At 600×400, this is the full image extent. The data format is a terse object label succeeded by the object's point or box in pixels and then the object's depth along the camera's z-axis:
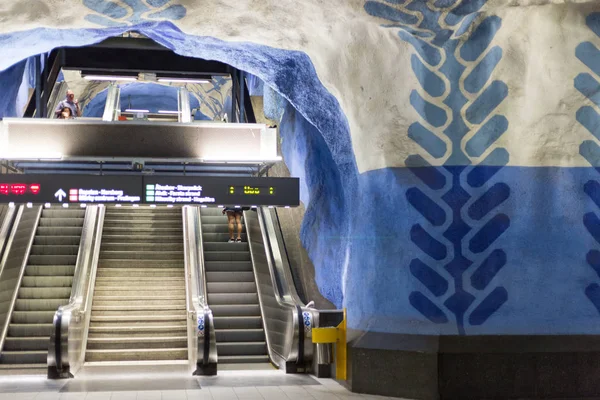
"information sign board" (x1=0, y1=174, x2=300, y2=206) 9.39
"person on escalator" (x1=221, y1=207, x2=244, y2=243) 15.32
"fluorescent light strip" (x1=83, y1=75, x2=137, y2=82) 14.80
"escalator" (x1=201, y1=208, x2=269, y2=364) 12.40
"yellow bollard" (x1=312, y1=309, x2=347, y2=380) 9.47
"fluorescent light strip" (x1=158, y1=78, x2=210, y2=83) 15.80
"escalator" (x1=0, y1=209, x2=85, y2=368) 12.06
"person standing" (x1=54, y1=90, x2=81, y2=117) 15.39
